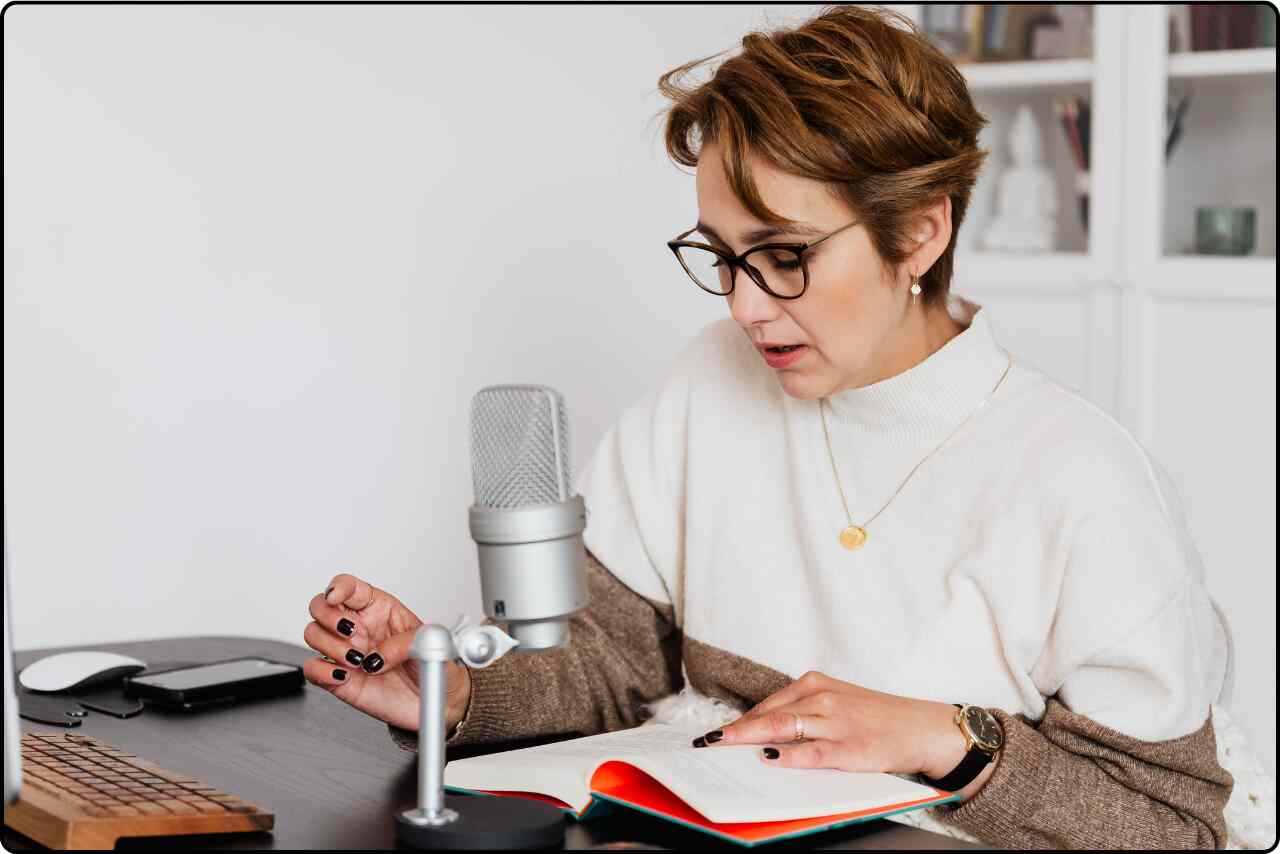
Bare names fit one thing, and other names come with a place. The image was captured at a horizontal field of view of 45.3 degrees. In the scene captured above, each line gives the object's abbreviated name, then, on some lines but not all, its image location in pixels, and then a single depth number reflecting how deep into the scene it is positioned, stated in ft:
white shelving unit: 9.89
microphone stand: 3.42
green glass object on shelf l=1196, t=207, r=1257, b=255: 10.28
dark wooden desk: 3.65
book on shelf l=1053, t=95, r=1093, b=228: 10.80
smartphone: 5.05
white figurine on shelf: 11.25
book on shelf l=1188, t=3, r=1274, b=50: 10.13
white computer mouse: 5.18
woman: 4.55
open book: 3.64
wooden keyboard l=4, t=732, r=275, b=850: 3.49
